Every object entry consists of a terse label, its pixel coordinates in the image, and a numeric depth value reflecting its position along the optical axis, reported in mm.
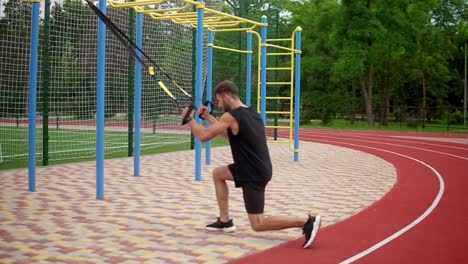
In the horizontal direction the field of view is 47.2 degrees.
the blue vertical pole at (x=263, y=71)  12344
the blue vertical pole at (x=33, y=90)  7968
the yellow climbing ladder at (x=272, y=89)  12876
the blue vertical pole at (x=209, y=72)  11060
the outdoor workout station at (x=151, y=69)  7638
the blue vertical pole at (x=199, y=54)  9180
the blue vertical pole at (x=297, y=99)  12977
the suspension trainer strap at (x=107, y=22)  5925
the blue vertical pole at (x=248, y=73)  12711
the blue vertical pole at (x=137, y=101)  9742
